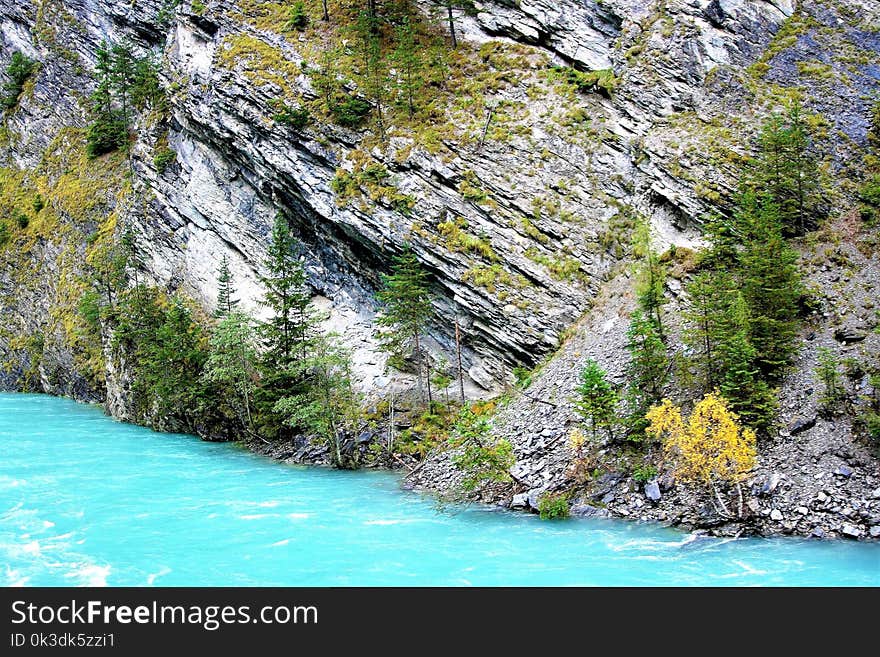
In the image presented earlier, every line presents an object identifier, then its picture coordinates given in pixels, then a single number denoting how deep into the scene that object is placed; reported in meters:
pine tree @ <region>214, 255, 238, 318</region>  40.12
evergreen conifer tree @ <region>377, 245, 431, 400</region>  33.49
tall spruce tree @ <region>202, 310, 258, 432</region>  36.38
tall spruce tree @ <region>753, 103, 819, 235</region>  31.05
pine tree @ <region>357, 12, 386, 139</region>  40.44
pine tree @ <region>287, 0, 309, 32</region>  45.06
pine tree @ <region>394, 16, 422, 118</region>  40.97
